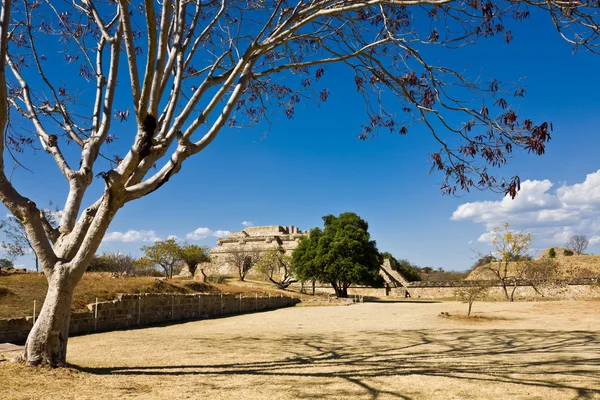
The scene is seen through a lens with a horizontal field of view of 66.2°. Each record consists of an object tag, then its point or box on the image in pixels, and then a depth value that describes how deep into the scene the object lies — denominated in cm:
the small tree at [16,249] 3662
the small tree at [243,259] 5088
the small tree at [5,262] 3869
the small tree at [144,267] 4356
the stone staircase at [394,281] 5126
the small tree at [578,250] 7262
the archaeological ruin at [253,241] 6228
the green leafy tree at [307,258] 4178
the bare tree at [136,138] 653
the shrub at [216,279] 4295
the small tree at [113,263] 4159
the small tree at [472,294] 2161
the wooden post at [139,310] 1713
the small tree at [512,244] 3291
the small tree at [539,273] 4303
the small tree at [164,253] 4341
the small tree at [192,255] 4572
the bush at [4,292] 1470
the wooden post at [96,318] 1476
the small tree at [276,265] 4700
